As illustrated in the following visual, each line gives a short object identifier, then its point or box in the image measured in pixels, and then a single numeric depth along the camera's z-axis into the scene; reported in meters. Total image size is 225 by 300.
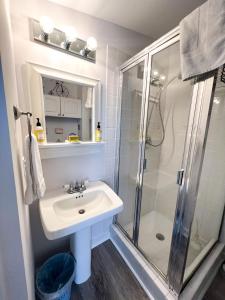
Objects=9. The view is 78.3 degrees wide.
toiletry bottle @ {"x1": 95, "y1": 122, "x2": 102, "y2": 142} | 1.36
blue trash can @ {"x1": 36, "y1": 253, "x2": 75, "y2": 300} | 1.01
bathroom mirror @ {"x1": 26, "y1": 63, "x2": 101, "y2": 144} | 1.07
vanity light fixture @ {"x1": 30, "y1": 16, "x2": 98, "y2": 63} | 1.01
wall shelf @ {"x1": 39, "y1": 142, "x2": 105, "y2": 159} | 1.15
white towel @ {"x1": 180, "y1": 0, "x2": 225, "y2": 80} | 0.68
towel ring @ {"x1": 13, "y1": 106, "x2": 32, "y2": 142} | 0.69
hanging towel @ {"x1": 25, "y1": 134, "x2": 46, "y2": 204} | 0.80
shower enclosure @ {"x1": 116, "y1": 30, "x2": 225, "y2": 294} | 0.89
